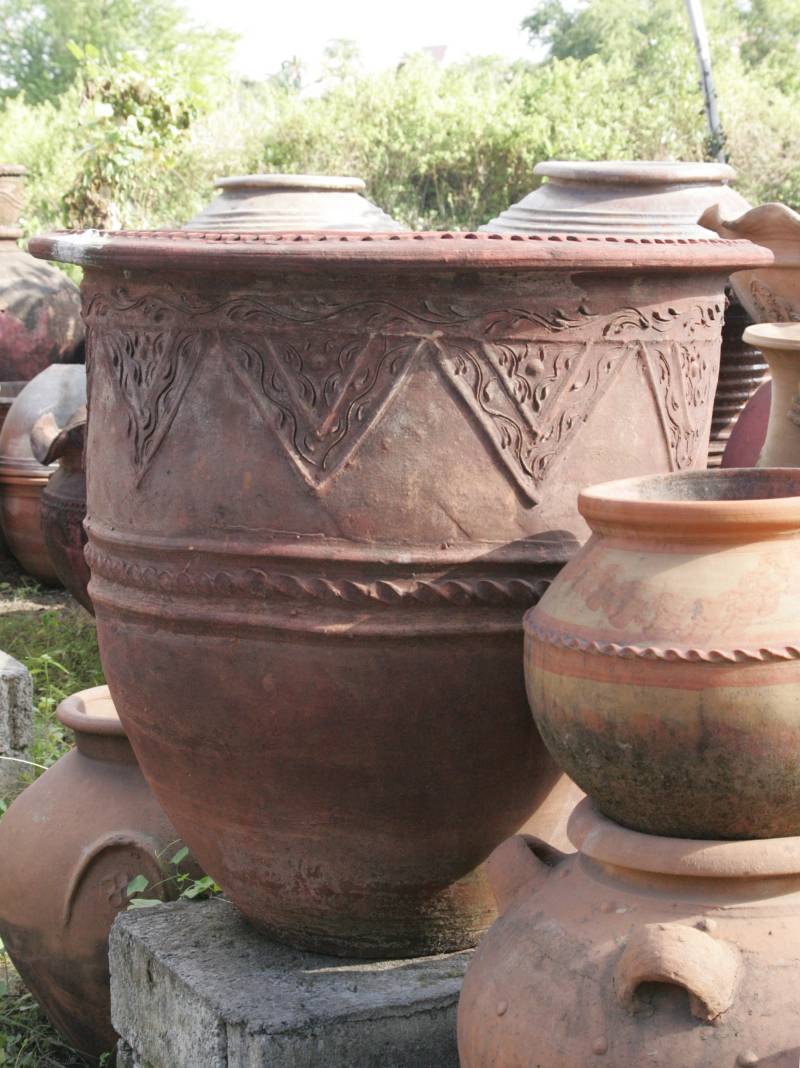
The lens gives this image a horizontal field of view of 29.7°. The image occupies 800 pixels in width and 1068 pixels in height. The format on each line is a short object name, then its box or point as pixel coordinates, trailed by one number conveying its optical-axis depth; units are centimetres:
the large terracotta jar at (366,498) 205
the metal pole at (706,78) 1119
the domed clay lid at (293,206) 586
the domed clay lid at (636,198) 474
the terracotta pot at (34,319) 763
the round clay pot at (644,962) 159
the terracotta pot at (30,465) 569
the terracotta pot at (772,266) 356
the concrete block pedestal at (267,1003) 213
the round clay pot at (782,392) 279
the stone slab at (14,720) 369
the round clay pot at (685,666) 168
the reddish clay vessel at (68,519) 511
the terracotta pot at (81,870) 265
